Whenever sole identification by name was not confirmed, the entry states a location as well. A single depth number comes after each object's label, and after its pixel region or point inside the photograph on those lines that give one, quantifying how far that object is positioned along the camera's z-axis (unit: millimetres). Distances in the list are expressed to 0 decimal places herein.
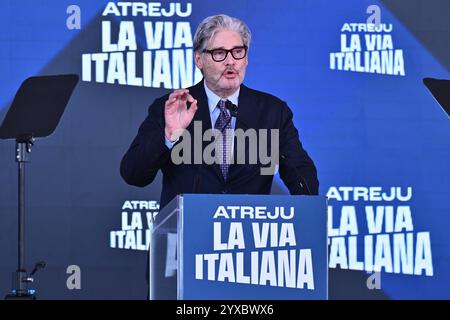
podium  7020
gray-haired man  10128
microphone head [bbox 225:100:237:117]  8617
